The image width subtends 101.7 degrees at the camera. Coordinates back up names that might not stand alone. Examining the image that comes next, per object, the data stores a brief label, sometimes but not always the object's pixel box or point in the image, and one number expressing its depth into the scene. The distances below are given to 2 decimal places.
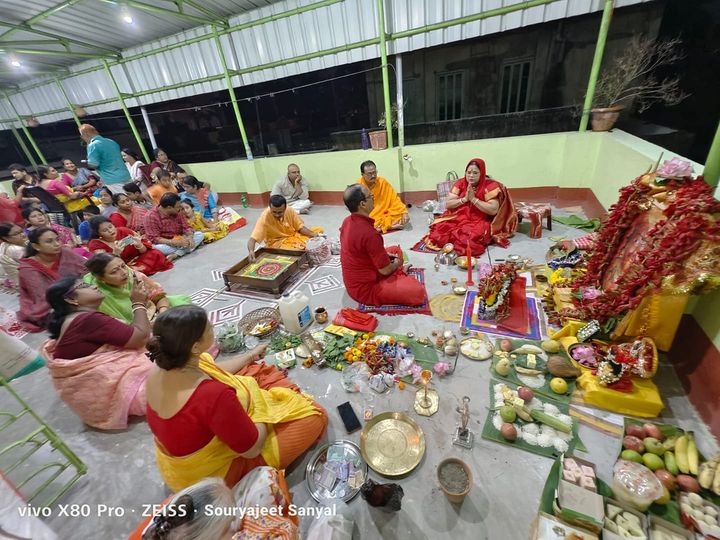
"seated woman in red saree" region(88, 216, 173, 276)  4.03
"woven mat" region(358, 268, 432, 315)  3.15
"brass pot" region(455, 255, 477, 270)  3.79
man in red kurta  2.95
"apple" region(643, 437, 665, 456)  1.64
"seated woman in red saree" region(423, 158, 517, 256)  4.12
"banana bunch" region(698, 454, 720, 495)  1.46
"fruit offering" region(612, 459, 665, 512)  1.41
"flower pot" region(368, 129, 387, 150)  5.99
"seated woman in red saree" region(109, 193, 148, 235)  4.85
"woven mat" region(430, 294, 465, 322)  3.01
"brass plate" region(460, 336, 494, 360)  2.50
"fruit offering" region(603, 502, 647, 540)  1.33
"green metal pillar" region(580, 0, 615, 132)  4.02
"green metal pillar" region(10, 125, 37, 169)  9.52
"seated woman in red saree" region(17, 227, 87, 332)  3.39
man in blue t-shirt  6.44
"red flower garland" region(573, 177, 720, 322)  1.80
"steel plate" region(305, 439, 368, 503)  1.71
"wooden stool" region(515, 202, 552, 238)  4.21
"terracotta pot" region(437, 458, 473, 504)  1.57
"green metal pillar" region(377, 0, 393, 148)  4.94
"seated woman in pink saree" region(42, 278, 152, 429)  2.09
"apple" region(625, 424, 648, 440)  1.73
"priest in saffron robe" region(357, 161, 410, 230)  5.22
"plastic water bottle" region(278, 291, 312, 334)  2.91
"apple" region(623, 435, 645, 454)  1.67
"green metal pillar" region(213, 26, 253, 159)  6.09
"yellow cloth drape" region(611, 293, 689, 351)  1.96
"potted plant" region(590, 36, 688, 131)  4.30
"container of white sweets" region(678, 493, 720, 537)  1.34
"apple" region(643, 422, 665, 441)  1.71
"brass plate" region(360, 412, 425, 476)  1.80
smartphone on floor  2.08
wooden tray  3.68
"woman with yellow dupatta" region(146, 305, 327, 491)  1.32
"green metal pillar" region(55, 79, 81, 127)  8.37
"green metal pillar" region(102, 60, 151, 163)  7.28
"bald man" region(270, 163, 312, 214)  6.83
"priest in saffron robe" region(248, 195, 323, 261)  4.37
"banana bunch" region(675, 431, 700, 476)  1.54
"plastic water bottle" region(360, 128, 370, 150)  6.24
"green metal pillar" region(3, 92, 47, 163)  9.34
